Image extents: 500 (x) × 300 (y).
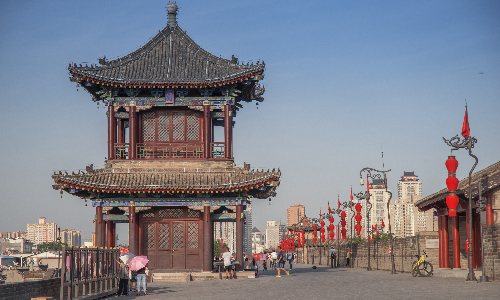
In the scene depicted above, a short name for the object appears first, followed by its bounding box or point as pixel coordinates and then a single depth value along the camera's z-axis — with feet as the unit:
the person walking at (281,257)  138.56
